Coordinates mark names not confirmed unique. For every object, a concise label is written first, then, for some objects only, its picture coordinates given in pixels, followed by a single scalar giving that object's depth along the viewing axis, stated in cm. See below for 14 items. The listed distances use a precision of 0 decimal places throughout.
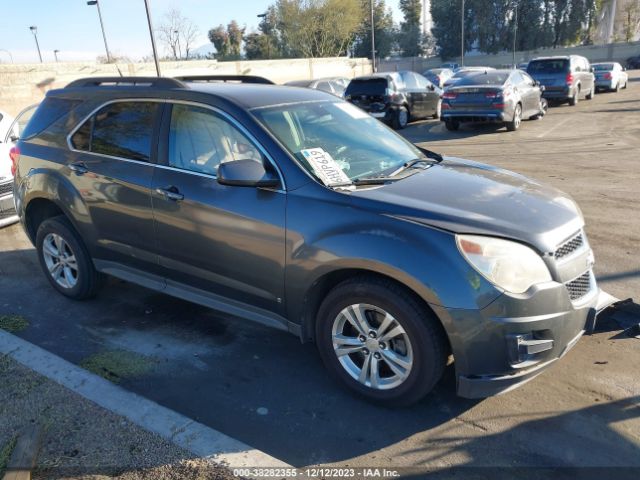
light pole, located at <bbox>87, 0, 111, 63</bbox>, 3528
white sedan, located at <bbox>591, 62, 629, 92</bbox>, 2559
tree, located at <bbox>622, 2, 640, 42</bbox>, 6788
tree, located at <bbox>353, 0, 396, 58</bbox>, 6944
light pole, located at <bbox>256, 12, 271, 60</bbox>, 6064
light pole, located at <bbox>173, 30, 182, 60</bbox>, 5475
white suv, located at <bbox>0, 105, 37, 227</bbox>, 720
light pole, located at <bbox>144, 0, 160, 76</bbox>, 1913
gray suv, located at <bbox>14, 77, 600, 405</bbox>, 284
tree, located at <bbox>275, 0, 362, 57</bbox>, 5647
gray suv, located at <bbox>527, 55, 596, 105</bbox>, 1926
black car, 1584
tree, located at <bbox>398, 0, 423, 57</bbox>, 7338
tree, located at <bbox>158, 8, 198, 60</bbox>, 5484
